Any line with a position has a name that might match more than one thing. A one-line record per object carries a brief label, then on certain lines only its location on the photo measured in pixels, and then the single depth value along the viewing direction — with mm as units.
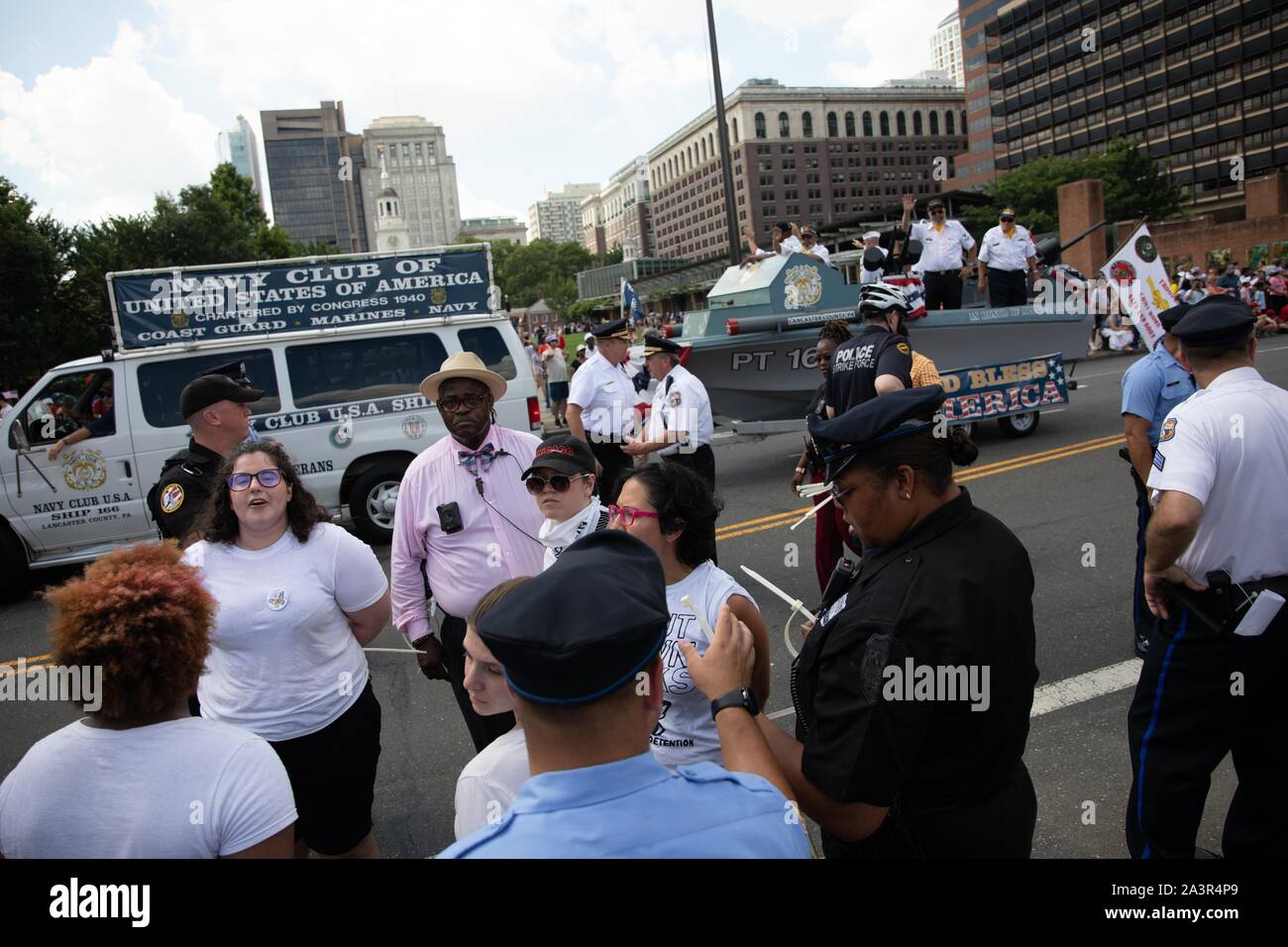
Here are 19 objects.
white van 7664
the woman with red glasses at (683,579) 2412
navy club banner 7977
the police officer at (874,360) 5301
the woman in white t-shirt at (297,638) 2840
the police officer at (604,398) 6875
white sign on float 6730
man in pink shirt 3539
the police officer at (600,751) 1215
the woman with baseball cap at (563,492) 3346
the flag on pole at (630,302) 11938
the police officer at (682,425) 6027
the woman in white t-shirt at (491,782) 1898
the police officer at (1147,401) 4320
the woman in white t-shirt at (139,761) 1766
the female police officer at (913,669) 1712
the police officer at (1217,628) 2621
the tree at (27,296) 20031
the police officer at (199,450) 3721
